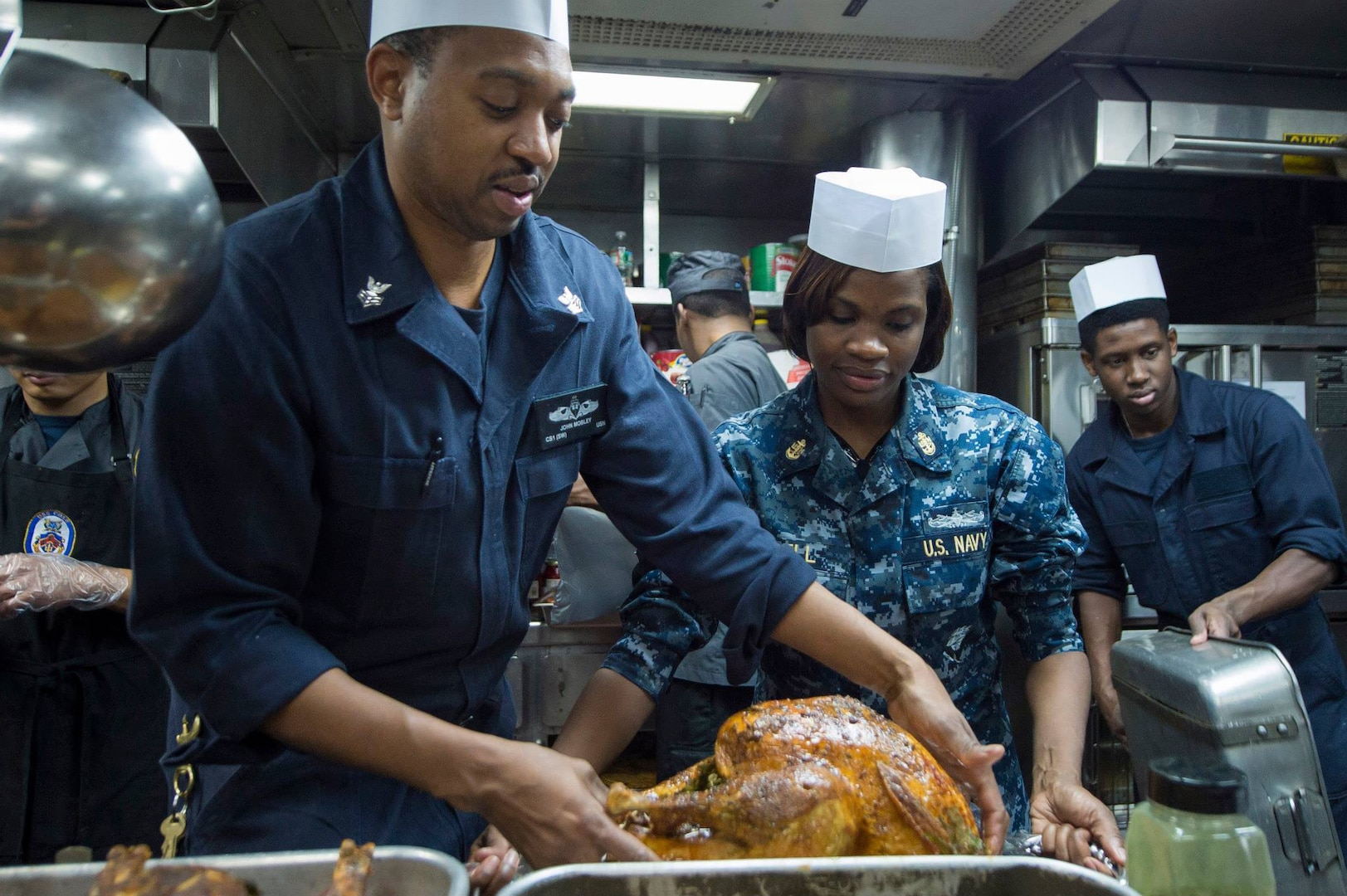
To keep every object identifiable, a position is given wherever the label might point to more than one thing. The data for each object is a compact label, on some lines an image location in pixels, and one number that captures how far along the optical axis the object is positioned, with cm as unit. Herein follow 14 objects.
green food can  433
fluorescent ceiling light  369
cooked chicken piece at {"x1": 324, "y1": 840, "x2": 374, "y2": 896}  78
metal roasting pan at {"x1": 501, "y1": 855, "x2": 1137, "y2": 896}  82
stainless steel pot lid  60
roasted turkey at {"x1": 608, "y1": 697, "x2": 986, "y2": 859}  106
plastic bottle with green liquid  86
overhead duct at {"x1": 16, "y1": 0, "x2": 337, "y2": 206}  327
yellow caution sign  396
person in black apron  252
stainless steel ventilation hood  384
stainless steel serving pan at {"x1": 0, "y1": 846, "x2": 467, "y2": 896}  82
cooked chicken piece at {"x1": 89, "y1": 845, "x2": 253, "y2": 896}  78
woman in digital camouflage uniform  181
